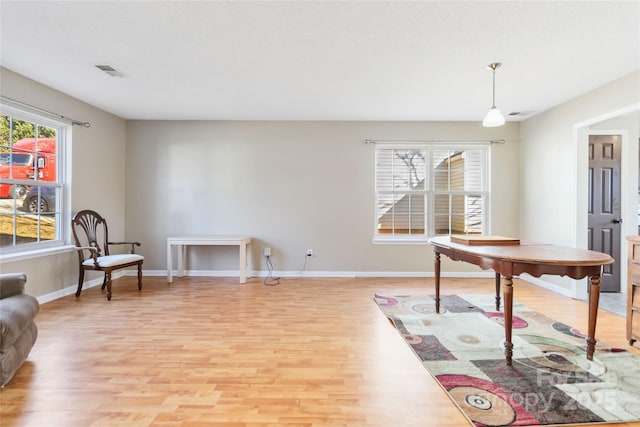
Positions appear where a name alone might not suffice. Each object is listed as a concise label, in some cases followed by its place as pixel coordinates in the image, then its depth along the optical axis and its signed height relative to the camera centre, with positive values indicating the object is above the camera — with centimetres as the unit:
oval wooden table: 185 -33
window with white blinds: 472 +32
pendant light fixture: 272 +86
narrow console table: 418 -45
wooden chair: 349 -47
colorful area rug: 156 -103
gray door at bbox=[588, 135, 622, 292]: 383 +25
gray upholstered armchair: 172 -69
